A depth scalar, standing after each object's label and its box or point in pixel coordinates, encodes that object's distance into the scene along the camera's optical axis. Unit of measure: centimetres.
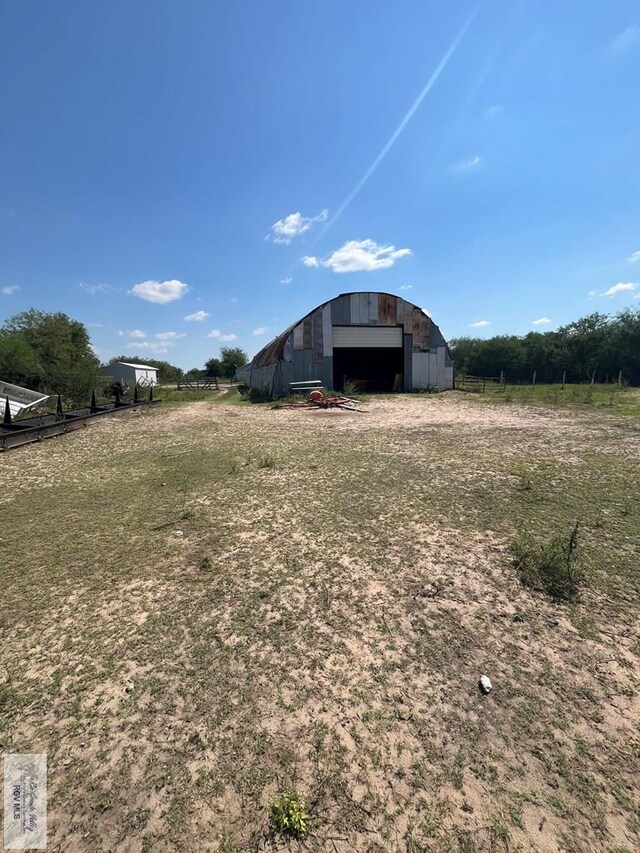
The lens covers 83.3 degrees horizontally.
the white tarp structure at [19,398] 1526
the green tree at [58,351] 2094
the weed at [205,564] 371
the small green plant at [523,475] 584
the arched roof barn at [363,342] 2369
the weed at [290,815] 160
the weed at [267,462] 732
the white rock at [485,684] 231
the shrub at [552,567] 330
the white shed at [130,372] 5022
